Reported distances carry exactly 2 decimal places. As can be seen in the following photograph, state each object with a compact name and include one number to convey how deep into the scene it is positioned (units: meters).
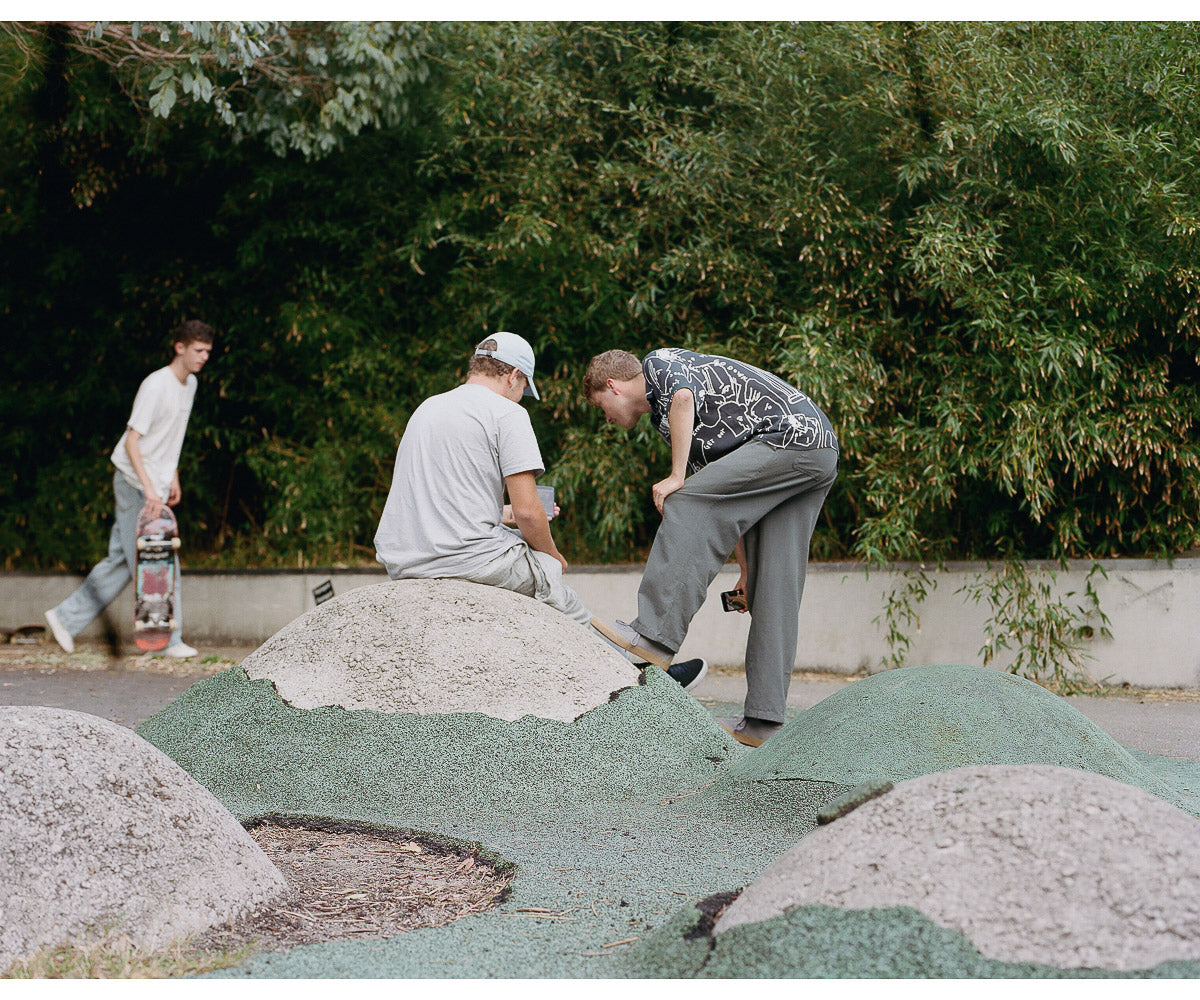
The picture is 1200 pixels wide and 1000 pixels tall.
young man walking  6.61
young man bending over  4.32
